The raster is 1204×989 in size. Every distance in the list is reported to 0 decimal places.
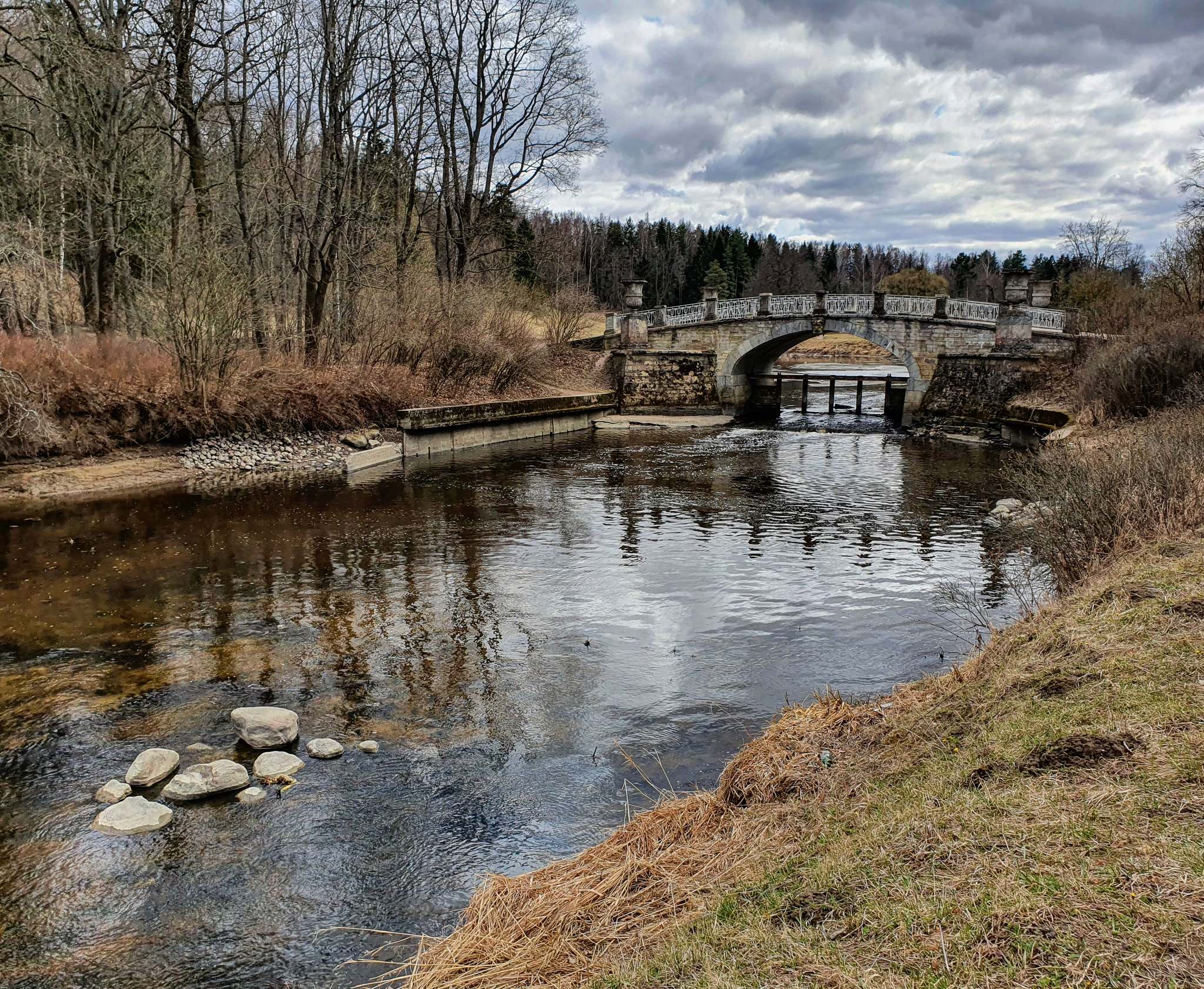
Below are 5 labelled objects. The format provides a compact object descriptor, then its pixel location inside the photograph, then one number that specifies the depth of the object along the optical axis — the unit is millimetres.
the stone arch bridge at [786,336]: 27625
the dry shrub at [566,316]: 32500
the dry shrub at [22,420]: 14734
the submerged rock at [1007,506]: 14773
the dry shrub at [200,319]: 17078
